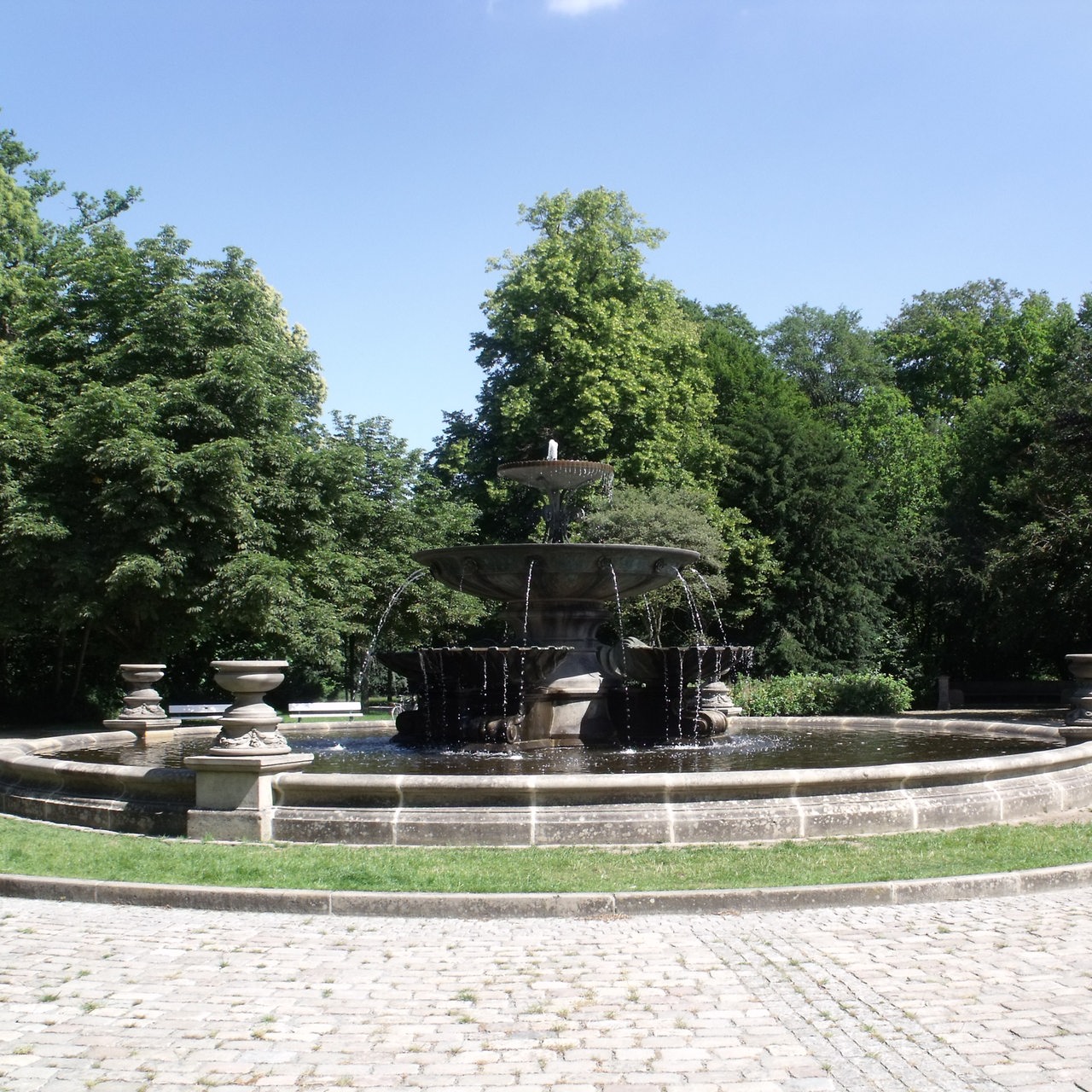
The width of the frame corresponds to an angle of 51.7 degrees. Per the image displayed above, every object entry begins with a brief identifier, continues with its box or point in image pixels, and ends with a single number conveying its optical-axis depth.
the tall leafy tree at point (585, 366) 34.75
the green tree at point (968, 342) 48.62
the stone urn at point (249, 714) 9.53
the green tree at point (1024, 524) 28.94
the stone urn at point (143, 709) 17.22
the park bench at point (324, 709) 23.89
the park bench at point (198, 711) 23.55
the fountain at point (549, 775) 9.15
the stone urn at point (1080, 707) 13.47
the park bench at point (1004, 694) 36.44
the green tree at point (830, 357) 55.00
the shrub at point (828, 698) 25.64
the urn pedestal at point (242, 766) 9.32
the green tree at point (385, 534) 29.06
